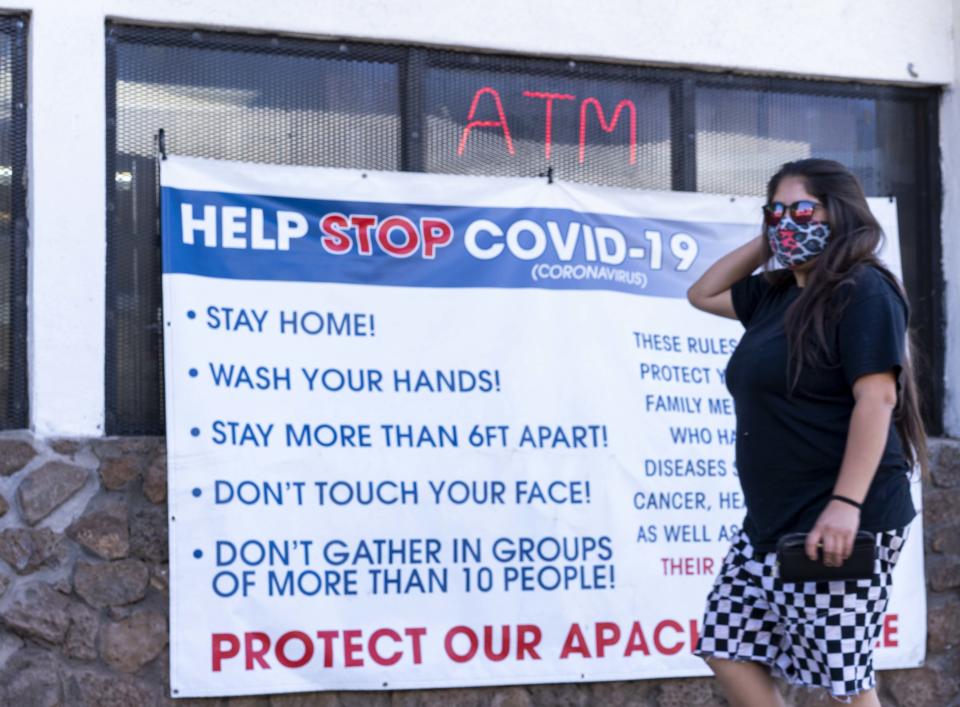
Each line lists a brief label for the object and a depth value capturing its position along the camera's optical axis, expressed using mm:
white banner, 5816
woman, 4121
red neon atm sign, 6566
